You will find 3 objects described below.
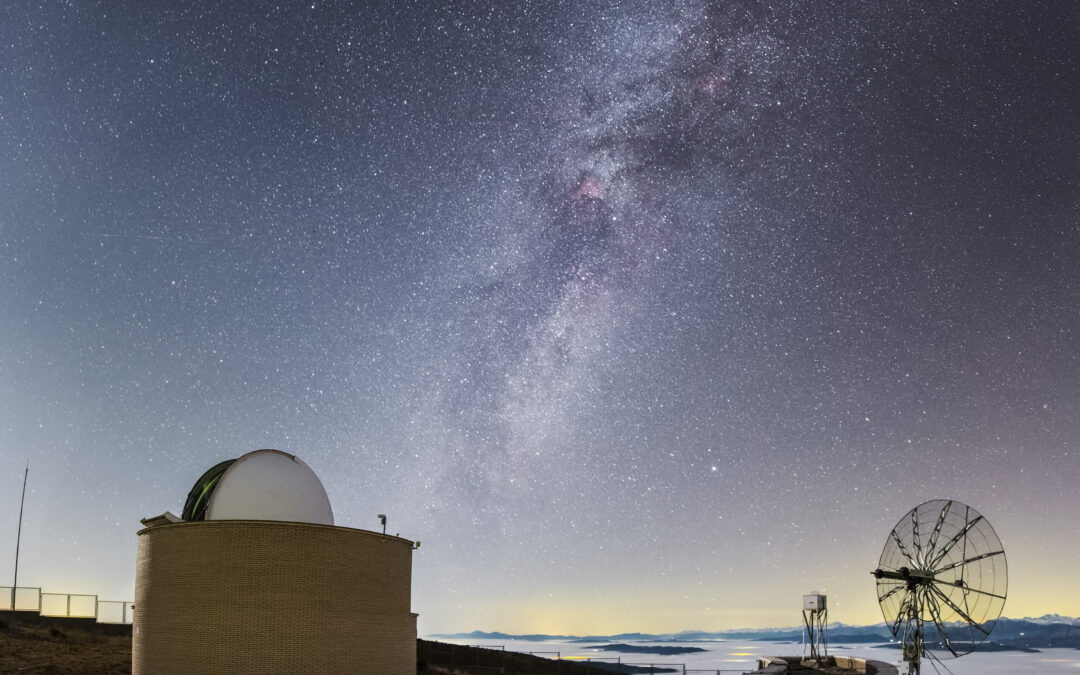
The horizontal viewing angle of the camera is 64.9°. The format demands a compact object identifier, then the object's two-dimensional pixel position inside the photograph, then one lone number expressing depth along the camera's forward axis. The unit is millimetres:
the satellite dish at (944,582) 25672
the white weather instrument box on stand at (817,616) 29609
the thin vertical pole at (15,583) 40488
